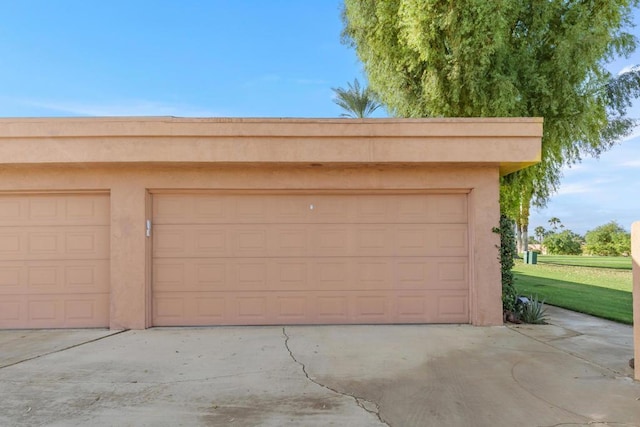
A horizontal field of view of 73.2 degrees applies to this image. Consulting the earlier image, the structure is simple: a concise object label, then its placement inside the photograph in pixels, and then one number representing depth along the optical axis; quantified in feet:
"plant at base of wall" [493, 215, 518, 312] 26.11
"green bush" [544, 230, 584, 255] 151.43
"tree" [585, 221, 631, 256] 136.87
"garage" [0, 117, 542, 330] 25.40
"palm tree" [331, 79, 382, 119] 66.54
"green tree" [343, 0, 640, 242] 34.37
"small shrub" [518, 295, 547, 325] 26.86
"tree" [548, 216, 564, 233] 219.41
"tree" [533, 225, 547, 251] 203.51
